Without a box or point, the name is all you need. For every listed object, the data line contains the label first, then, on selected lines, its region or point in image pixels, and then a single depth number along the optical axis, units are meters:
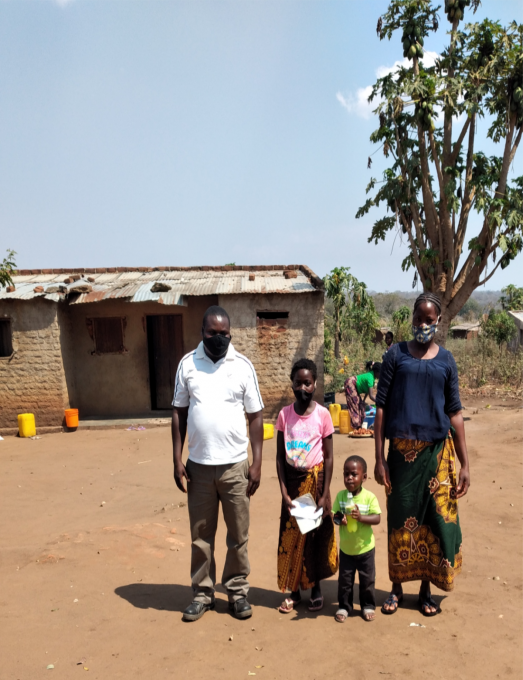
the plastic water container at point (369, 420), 8.52
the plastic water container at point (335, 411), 9.24
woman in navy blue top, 2.91
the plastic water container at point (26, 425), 9.33
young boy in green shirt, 2.95
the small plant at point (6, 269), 8.54
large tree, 10.03
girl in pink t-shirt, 3.02
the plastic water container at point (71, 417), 9.46
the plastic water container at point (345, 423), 8.73
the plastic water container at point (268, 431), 8.54
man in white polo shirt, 2.96
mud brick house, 9.48
